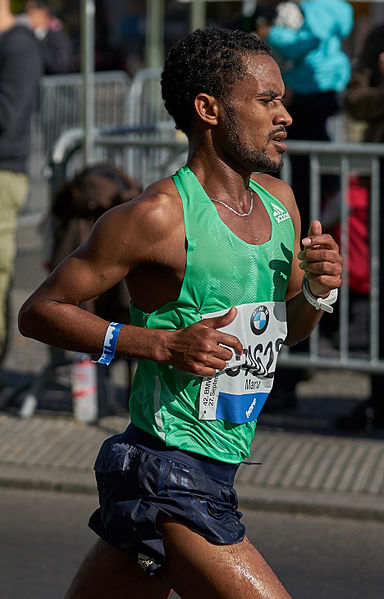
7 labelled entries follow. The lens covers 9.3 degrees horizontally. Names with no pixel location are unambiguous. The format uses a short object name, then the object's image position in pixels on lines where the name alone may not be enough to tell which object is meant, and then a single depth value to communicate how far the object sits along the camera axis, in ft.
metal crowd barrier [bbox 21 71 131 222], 84.48
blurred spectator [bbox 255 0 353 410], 43.67
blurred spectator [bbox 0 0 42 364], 45.17
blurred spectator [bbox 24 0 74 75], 102.80
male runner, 18.58
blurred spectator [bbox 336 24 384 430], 41.02
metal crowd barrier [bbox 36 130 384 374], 39.76
